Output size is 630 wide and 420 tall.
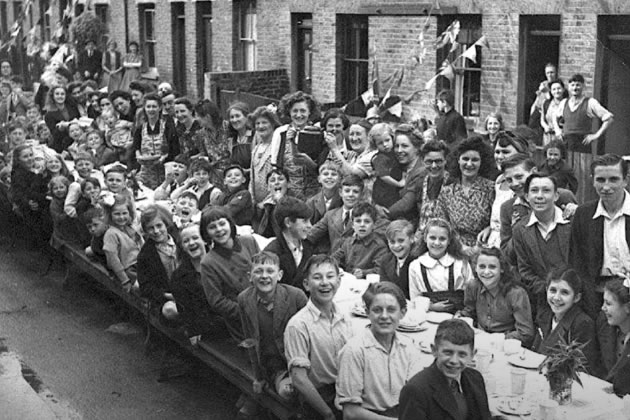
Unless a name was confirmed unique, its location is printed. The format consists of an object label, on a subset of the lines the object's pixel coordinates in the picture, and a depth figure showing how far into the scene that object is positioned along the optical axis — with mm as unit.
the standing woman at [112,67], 24647
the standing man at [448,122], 13375
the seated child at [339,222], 8758
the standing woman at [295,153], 10445
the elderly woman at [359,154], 9656
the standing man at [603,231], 6742
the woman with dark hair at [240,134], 11508
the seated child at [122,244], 9750
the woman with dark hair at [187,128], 12688
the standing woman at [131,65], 24297
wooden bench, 6668
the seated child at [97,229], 10138
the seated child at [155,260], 8633
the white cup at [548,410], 5152
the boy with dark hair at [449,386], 4746
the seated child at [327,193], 9430
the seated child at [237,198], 10180
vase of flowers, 5281
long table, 5207
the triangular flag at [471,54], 14406
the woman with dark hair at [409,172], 9078
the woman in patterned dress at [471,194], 8094
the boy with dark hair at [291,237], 7629
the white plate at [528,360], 5930
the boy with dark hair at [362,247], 8242
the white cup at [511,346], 6176
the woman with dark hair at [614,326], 6051
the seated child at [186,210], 9867
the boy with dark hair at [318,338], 6188
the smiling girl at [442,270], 7379
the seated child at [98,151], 14180
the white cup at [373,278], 7879
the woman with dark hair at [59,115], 15281
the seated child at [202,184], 10719
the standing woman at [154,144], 13281
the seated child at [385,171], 9500
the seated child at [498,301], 6848
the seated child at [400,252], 7672
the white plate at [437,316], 6874
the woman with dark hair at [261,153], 10711
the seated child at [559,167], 9102
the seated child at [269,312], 6691
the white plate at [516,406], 5273
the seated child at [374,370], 5625
